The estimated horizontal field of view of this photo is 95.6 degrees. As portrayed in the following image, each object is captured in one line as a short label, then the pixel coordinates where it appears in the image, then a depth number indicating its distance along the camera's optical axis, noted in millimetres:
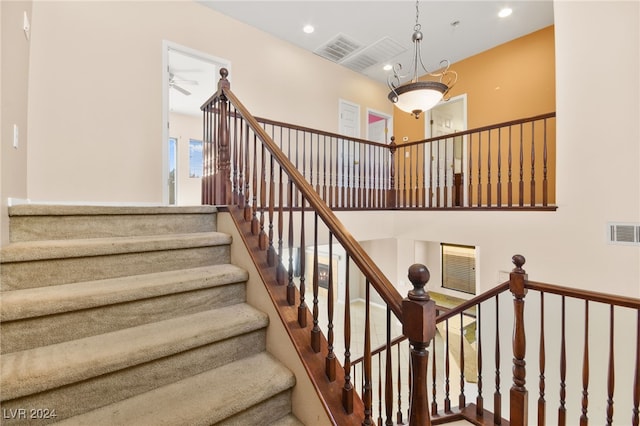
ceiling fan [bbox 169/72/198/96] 4911
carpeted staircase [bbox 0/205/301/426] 1067
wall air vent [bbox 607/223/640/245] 2463
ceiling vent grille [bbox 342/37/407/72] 5035
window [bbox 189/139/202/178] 7191
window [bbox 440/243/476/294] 6703
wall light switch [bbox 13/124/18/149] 1964
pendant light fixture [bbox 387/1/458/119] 2446
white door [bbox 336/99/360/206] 5759
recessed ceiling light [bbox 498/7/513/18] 4203
